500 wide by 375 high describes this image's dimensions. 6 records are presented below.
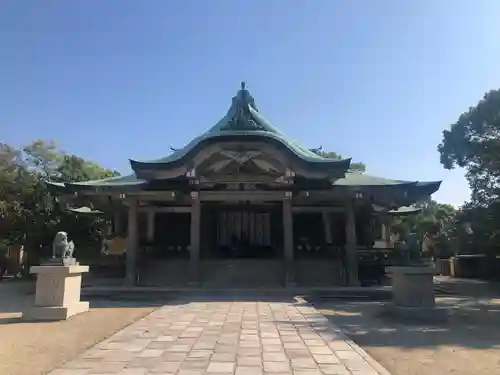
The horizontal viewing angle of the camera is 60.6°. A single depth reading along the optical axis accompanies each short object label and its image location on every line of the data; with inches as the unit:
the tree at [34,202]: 858.1
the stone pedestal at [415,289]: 342.0
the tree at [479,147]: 711.7
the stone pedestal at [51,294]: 334.0
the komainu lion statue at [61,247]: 355.9
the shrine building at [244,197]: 580.7
